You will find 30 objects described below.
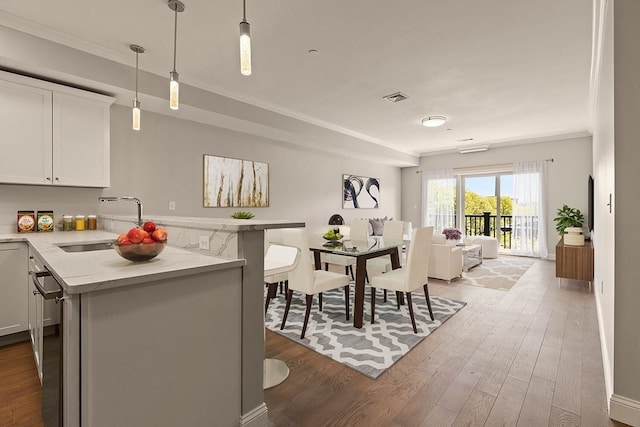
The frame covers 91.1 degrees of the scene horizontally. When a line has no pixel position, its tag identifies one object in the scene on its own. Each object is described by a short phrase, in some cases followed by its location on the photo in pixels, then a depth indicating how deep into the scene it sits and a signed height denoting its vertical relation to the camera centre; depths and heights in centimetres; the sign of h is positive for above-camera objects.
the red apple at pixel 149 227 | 142 -6
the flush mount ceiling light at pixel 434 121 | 496 +148
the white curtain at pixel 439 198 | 788 +39
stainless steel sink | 228 -25
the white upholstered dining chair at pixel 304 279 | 272 -60
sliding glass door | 733 +20
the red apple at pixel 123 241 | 134 -12
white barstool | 201 -35
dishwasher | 115 -61
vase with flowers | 561 -39
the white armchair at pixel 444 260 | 446 -67
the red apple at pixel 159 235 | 138 -9
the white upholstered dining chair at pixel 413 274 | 283 -58
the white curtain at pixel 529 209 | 654 +9
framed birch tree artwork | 443 +47
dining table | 290 -37
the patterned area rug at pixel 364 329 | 235 -105
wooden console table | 412 -65
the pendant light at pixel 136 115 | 243 +77
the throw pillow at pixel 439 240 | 459 -39
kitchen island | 106 -49
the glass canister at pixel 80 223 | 316 -9
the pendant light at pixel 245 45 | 146 +79
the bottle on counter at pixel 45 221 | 297 -7
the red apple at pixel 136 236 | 133 -9
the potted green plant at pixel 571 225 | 446 -19
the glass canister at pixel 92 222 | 326 -9
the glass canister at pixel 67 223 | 311 -9
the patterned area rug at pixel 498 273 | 448 -97
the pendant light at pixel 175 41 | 198 +148
